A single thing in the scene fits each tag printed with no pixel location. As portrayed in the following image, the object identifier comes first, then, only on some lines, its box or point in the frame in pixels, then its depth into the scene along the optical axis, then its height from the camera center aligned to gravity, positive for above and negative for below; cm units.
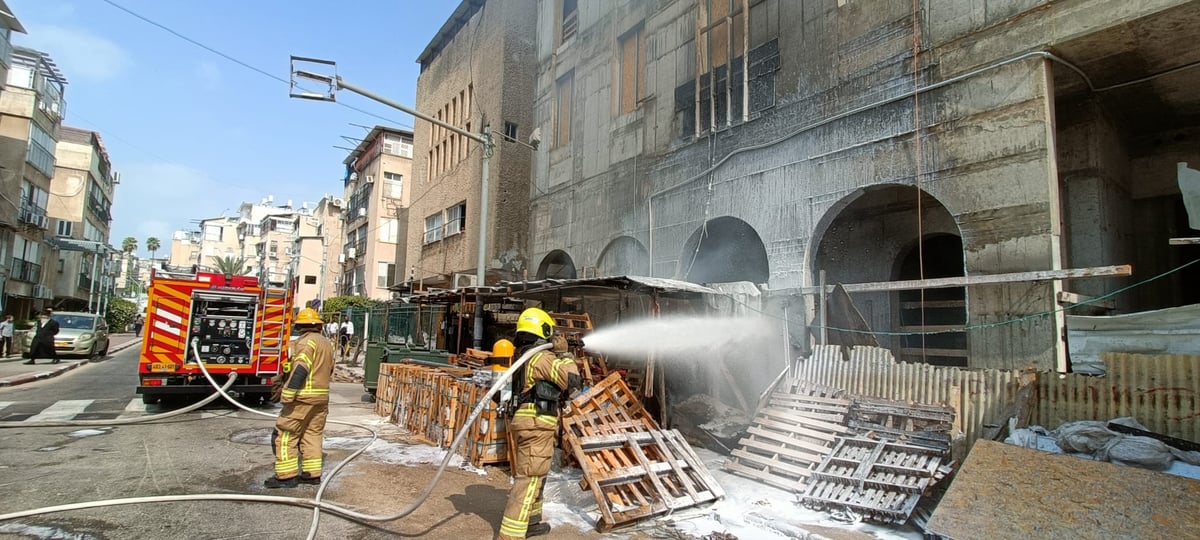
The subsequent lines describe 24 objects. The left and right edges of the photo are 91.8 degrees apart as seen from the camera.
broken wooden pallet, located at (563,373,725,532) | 555 -140
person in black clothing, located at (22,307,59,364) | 1862 -96
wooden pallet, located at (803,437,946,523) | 561 -148
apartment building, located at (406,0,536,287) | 2022 +685
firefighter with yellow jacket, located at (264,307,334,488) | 592 -104
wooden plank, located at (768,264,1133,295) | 677 +78
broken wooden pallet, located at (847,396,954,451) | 638 -102
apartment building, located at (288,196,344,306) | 5172 +627
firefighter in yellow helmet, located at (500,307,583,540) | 470 -79
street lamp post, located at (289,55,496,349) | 1056 +406
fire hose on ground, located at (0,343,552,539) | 463 -161
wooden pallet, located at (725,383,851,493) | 684 -132
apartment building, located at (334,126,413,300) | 3909 +783
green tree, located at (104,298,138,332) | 5000 -15
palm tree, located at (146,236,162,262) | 8562 +1027
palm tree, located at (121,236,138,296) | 7719 +875
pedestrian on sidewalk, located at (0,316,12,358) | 2073 -101
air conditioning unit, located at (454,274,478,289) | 1748 +129
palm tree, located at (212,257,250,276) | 6811 +634
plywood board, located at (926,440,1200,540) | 436 -128
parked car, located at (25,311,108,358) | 2072 -82
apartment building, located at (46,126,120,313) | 3891 +686
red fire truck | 1027 -31
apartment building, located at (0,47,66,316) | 2814 +734
